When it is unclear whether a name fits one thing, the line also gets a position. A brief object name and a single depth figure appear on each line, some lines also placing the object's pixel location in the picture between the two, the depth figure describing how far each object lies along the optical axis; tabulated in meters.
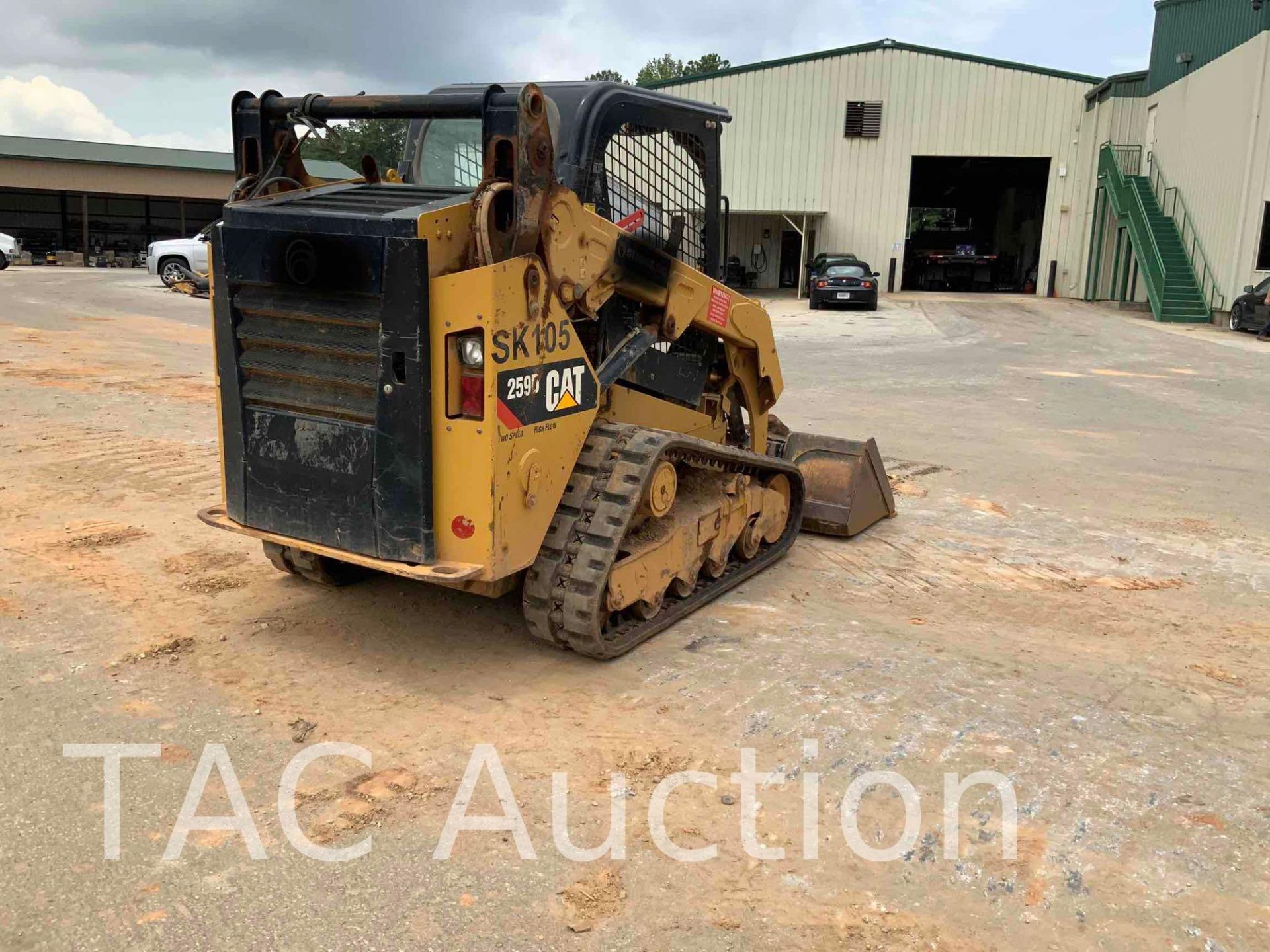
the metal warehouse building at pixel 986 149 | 26.84
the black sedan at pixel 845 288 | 26.70
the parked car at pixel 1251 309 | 21.58
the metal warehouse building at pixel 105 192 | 39.25
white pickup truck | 28.75
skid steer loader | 4.10
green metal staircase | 24.69
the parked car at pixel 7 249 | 31.67
